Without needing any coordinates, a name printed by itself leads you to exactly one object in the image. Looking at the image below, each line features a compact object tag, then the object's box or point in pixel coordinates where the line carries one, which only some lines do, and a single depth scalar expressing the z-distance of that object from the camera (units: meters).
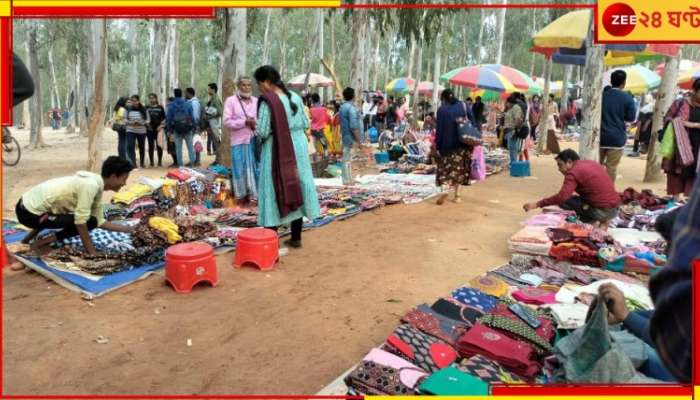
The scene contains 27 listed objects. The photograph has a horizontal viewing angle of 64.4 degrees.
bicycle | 11.24
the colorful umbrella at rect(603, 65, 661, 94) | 17.23
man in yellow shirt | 4.28
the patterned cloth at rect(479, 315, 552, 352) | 3.17
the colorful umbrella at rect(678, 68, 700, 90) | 15.45
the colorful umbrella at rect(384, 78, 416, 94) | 27.48
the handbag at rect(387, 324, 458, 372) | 3.04
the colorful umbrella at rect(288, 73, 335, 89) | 20.28
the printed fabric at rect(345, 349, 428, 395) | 2.69
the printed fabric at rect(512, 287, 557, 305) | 3.88
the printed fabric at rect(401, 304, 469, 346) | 3.33
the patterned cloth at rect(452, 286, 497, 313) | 3.78
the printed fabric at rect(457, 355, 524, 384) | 2.82
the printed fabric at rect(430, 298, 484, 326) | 3.57
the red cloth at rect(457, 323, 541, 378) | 2.98
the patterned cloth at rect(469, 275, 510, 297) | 4.09
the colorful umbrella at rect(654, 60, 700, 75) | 16.90
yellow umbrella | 7.70
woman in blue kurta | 4.87
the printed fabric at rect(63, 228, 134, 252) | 4.72
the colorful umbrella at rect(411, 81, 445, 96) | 29.89
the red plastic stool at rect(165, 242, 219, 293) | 4.10
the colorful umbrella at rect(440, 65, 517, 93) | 13.61
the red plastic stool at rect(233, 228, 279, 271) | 4.61
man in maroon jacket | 5.14
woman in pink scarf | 6.42
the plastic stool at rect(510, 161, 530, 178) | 10.28
